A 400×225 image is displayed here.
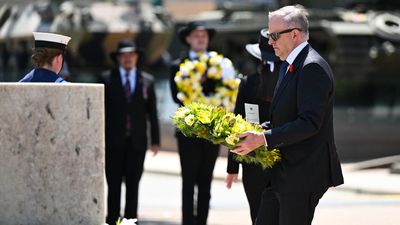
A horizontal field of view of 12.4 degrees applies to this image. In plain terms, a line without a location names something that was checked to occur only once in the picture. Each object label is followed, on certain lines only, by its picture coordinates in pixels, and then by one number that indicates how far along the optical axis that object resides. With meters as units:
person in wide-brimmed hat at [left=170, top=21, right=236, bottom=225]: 16.95
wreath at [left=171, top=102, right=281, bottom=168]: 10.56
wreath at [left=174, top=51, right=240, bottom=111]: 17.45
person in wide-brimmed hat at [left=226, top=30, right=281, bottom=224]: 13.53
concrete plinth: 9.68
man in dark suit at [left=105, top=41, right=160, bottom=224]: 18.00
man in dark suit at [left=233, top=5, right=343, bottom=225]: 10.24
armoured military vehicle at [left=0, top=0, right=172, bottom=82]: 55.44
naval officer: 11.55
